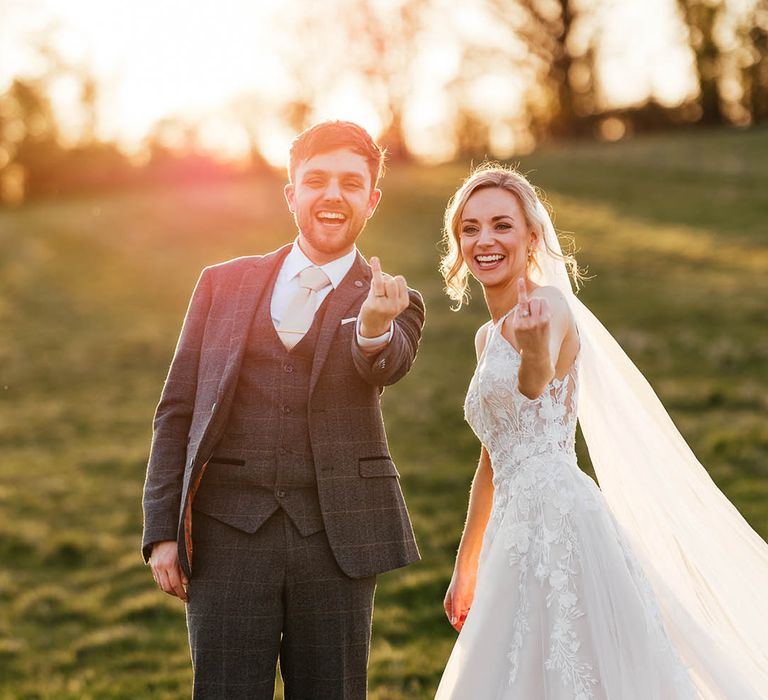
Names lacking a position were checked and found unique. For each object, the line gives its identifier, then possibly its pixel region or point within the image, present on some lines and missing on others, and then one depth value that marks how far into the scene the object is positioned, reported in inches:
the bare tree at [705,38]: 1605.6
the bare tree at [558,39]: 1573.6
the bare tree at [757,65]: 1626.5
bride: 143.2
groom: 141.2
